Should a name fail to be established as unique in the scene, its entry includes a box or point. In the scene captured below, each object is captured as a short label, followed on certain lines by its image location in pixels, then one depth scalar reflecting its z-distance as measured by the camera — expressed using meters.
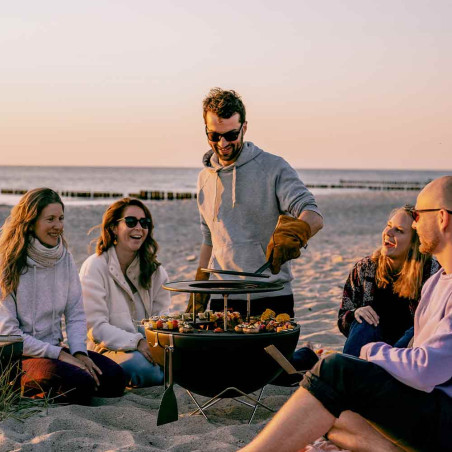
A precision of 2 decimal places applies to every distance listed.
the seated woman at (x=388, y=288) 4.59
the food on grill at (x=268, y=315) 4.30
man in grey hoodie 4.75
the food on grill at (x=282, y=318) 4.23
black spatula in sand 3.92
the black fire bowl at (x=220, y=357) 3.90
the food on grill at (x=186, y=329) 4.04
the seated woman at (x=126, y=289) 5.27
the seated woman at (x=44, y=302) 4.68
